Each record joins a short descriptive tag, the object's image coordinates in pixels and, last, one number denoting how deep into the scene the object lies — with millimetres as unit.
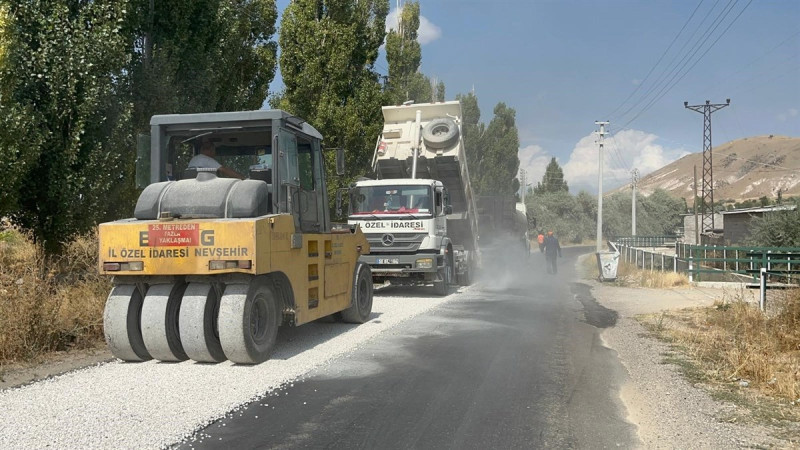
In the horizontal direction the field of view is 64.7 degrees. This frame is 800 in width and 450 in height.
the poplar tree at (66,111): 10383
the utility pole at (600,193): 32219
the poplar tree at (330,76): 19953
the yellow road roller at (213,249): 7047
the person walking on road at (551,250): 24344
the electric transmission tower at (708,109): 48625
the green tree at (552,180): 98750
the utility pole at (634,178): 62750
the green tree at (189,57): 12578
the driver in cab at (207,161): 7879
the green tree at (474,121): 52938
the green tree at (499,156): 54250
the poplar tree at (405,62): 33594
